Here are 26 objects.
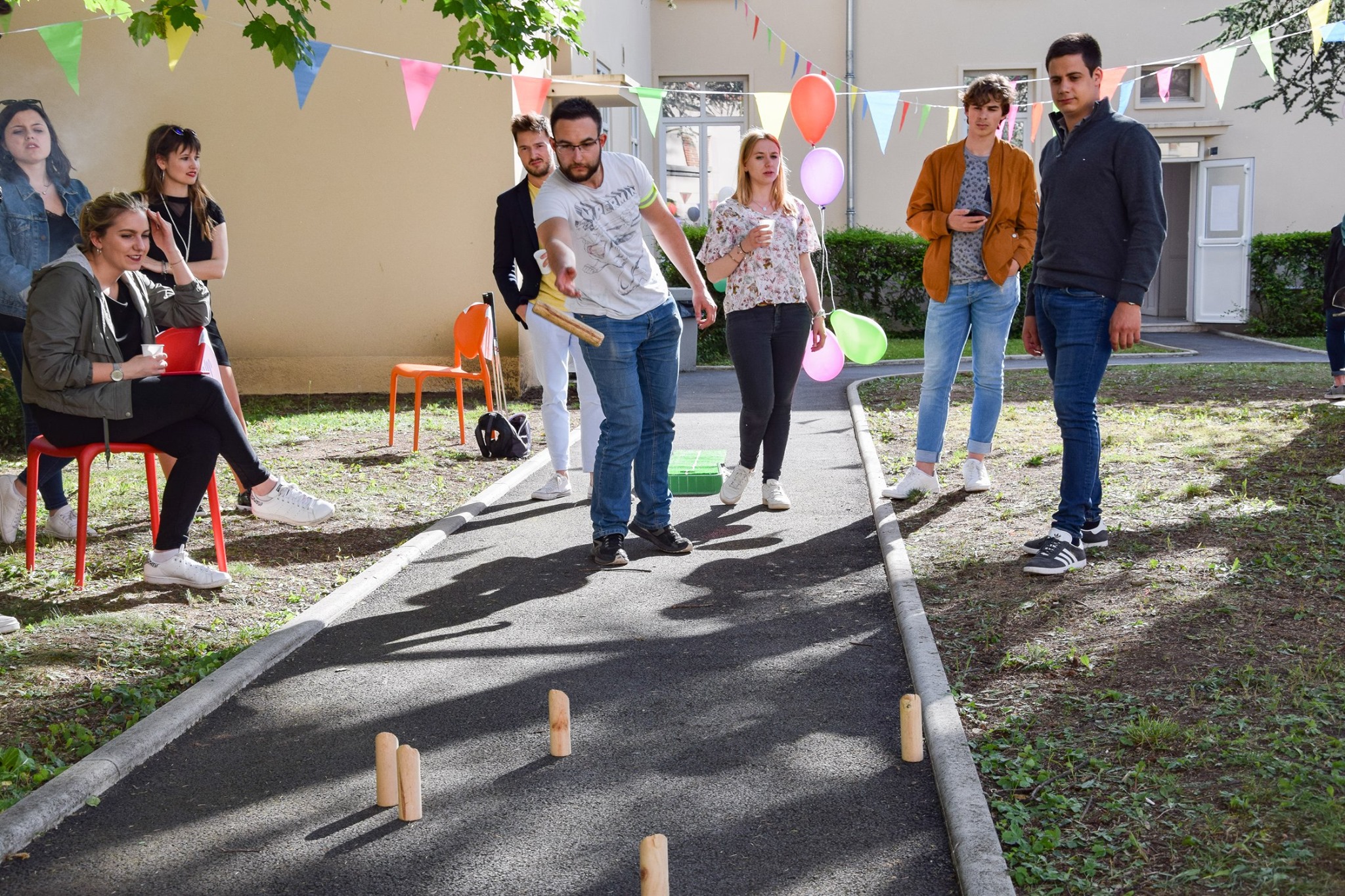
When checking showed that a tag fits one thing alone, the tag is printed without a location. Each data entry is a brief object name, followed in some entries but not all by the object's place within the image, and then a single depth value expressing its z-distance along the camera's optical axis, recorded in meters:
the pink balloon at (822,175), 9.28
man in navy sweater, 5.00
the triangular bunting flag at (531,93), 9.76
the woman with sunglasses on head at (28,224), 6.22
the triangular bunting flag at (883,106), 10.04
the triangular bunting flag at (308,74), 7.87
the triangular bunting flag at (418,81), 8.97
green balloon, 8.87
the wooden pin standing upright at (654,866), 2.42
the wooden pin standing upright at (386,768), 3.27
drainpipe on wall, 20.61
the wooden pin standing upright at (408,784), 3.19
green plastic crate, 7.28
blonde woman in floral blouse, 6.46
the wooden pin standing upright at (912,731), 3.51
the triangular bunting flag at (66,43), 7.39
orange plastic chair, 9.38
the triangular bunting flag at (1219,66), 9.95
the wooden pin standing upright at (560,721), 3.60
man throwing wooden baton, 5.41
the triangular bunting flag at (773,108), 9.98
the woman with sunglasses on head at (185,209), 6.20
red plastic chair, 5.35
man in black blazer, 6.60
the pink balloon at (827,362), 8.25
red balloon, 9.51
